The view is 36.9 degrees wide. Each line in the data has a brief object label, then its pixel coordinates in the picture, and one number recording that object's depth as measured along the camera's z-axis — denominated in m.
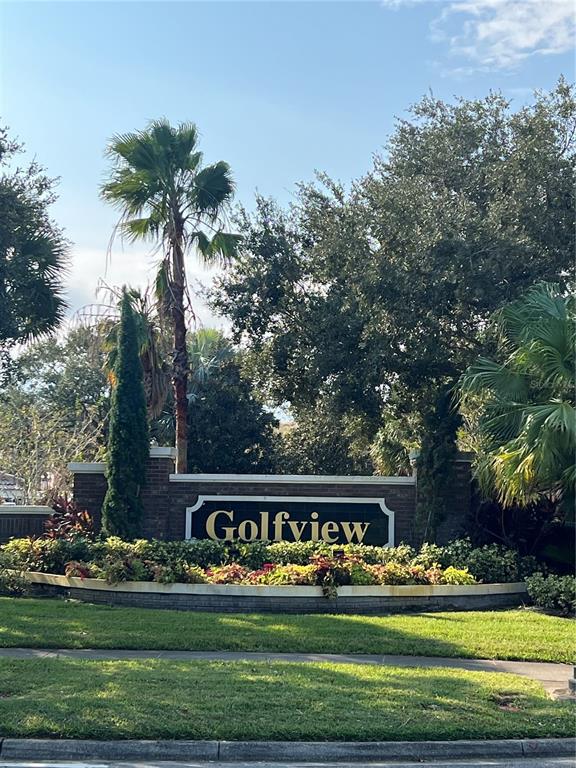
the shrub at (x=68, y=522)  16.03
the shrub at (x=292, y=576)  13.48
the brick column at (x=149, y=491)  16.75
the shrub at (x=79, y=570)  13.97
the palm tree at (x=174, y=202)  19.00
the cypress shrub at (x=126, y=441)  16.11
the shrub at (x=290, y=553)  14.99
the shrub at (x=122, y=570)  13.51
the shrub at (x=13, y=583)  14.23
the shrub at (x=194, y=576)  13.63
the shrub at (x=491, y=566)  14.79
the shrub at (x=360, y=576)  13.53
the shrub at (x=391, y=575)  13.67
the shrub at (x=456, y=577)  14.09
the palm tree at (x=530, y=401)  12.64
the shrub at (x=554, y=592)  13.27
